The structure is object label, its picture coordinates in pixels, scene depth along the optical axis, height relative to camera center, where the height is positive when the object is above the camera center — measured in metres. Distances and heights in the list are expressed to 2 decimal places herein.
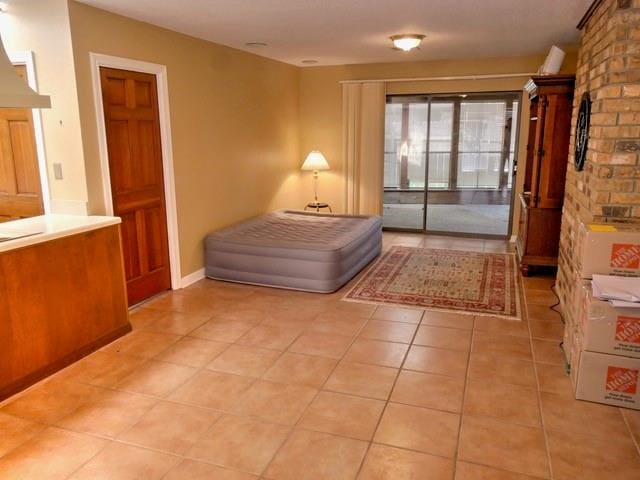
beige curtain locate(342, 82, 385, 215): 6.70 +0.06
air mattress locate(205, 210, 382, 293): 4.43 -0.99
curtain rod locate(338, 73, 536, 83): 6.05 +0.90
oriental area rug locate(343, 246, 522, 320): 4.12 -1.29
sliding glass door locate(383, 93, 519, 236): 6.54 -0.20
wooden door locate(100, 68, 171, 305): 3.77 -0.21
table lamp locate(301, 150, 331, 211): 6.73 -0.20
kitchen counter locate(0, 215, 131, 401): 2.72 -0.89
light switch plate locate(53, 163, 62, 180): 3.53 -0.15
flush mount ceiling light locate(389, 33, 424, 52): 4.58 +1.02
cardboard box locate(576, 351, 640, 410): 2.54 -1.22
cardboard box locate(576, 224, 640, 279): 2.56 -0.55
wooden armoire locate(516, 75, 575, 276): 4.47 -0.20
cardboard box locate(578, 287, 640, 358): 2.48 -0.93
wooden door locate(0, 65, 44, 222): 3.60 -0.13
